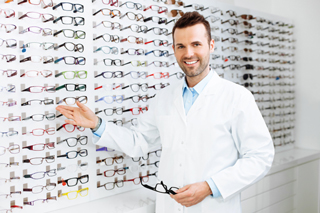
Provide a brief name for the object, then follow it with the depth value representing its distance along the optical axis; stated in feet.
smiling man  5.50
